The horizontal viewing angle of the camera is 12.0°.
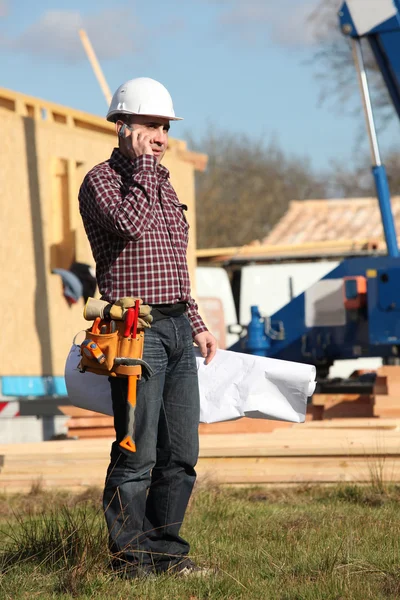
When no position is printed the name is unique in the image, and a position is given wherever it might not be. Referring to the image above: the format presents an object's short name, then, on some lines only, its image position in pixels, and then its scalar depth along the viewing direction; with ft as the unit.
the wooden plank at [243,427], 51.74
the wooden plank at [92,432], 55.47
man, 25.87
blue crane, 61.44
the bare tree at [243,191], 271.48
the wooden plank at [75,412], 56.52
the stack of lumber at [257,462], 41.59
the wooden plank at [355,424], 49.02
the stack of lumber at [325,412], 52.28
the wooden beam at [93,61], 83.46
